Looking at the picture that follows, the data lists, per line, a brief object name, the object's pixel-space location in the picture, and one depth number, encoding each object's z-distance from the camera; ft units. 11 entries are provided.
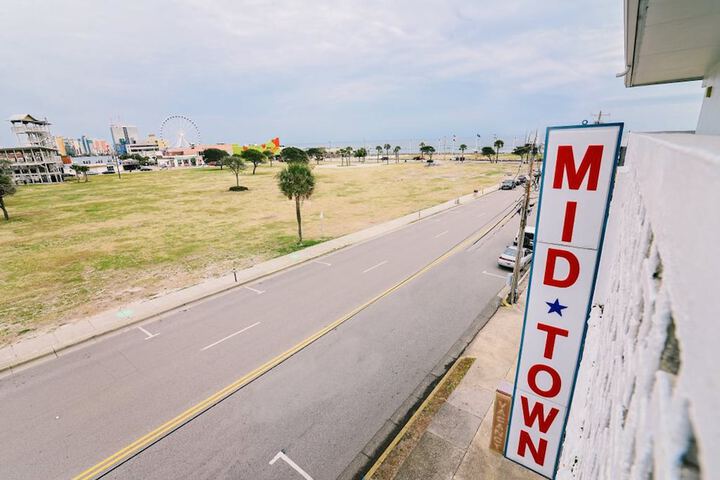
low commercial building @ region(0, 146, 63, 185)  263.29
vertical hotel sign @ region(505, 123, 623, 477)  18.29
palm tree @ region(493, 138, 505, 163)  350.23
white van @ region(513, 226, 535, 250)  68.72
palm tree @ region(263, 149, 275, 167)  392.55
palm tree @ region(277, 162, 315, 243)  80.79
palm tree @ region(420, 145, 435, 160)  438.73
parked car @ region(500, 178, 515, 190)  169.07
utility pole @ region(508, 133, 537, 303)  43.81
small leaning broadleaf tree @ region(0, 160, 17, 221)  113.58
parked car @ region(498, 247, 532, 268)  63.87
